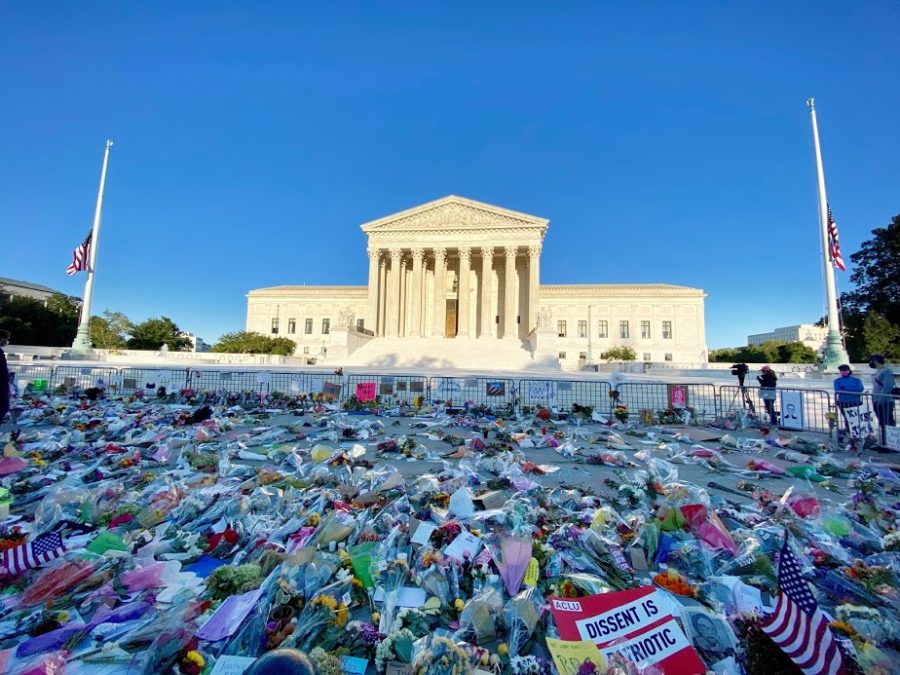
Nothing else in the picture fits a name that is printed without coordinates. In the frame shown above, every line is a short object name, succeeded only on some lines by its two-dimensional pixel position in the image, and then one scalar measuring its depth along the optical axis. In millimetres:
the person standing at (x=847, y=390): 6574
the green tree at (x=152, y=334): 34219
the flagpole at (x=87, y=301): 22141
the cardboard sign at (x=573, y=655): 1832
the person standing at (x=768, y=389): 7977
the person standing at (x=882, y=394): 6184
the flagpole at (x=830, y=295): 17094
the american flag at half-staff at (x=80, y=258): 20594
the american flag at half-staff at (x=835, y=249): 16375
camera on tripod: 9234
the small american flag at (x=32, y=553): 2488
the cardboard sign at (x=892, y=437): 5961
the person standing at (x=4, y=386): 4362
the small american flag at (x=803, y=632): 1687
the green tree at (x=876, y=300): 23719
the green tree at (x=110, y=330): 37244
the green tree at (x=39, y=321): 28234
